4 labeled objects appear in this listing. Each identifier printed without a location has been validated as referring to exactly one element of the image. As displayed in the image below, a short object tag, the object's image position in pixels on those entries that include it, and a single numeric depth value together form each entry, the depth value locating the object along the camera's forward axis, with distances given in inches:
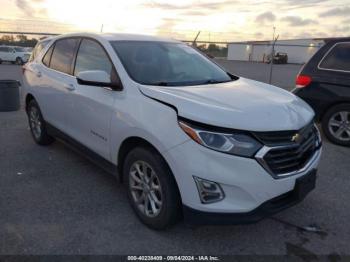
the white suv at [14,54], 1122.0
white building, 2046.0
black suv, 244.1
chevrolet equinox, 110.7
